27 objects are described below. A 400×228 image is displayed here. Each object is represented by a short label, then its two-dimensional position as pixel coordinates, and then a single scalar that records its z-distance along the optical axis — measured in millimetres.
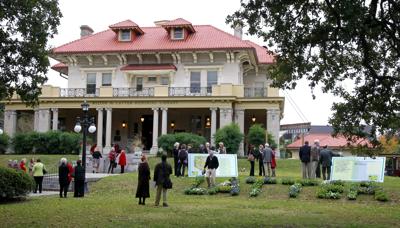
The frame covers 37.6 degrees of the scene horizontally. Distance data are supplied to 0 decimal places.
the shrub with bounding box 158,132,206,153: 41406
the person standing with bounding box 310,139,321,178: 26203
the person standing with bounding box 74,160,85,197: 22797
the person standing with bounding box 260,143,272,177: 27314
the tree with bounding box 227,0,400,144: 13547
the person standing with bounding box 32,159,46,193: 25172
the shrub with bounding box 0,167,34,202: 20781
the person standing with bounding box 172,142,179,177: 27609
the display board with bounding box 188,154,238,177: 26922
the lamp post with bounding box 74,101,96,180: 25438
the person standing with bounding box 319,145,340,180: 25828
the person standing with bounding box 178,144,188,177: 27283
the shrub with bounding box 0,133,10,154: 45062
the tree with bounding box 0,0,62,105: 15461
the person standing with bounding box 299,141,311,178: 25672
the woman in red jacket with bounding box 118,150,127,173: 32188
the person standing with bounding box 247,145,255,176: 27766
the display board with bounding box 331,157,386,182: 24734
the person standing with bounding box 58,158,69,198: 22703
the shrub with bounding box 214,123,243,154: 40938
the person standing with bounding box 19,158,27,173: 28378
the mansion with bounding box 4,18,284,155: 45750
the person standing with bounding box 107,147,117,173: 32878
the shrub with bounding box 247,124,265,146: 41500
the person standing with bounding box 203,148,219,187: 24266
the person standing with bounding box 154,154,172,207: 18688
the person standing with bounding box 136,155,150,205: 19281
